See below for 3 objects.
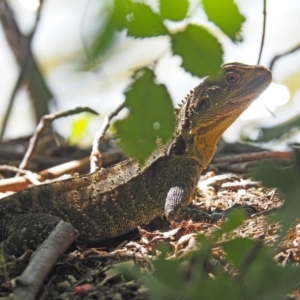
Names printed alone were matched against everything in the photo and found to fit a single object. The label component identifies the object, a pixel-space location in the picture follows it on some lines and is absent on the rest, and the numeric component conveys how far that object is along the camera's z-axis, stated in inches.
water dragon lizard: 145.7
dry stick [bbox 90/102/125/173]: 147.6
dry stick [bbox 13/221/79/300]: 136.4
